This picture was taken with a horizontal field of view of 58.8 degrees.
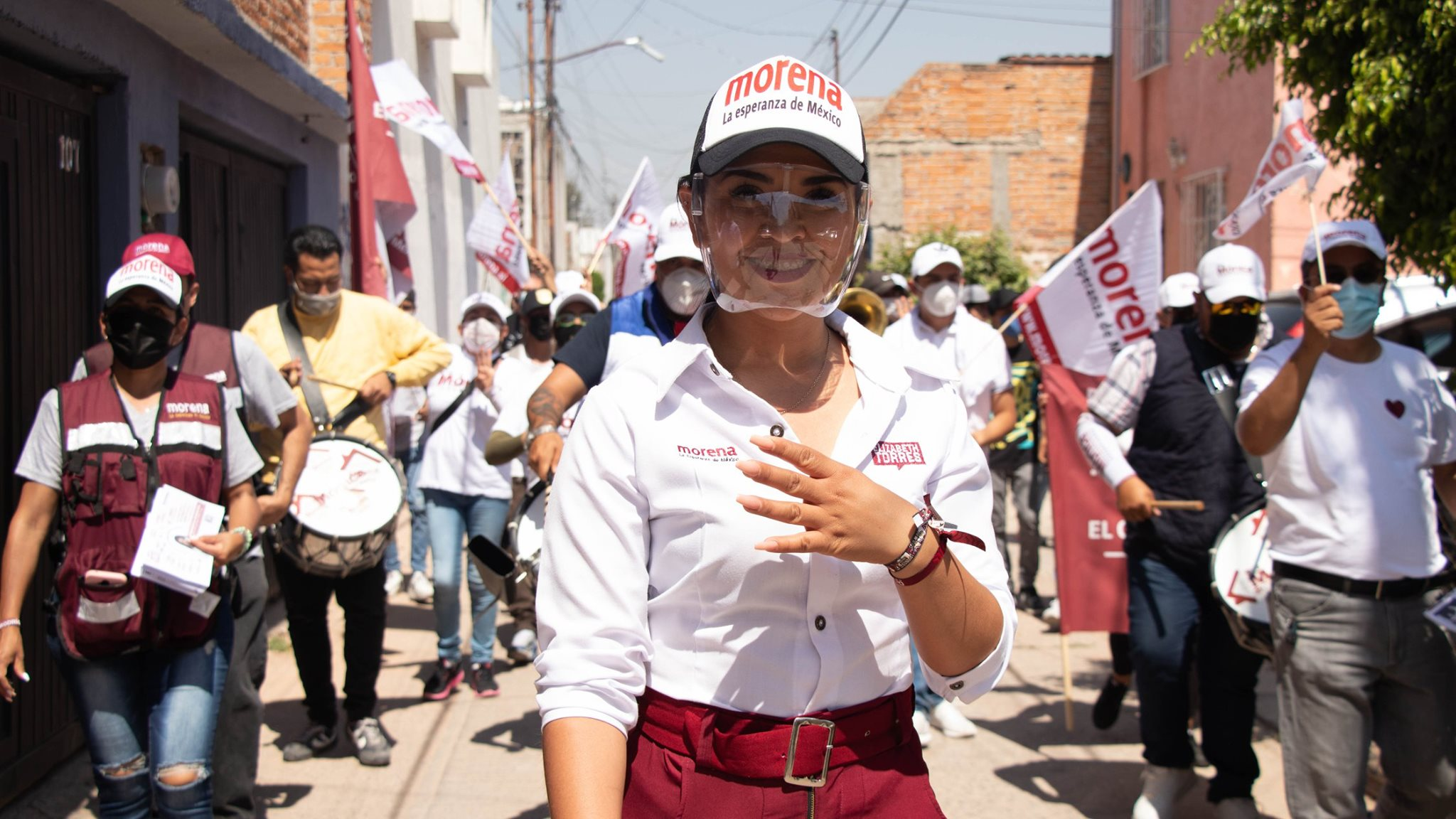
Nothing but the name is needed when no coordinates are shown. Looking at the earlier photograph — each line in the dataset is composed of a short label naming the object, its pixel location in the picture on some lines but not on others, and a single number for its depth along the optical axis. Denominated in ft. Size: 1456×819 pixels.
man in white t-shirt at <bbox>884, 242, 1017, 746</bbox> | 23.70
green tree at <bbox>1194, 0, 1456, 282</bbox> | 15.28
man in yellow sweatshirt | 19.27
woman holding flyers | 12.26
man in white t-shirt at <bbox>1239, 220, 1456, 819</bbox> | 13.12
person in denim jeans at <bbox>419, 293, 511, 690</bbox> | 22.97
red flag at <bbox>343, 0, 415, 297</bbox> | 32.83
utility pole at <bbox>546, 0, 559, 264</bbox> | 109.91
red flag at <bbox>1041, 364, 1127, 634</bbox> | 21.45
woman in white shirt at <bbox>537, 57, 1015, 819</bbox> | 6.21
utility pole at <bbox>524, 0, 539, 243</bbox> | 111.86
